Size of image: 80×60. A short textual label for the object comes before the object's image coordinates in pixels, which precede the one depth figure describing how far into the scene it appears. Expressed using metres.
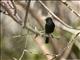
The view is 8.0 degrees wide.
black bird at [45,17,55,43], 5.34
